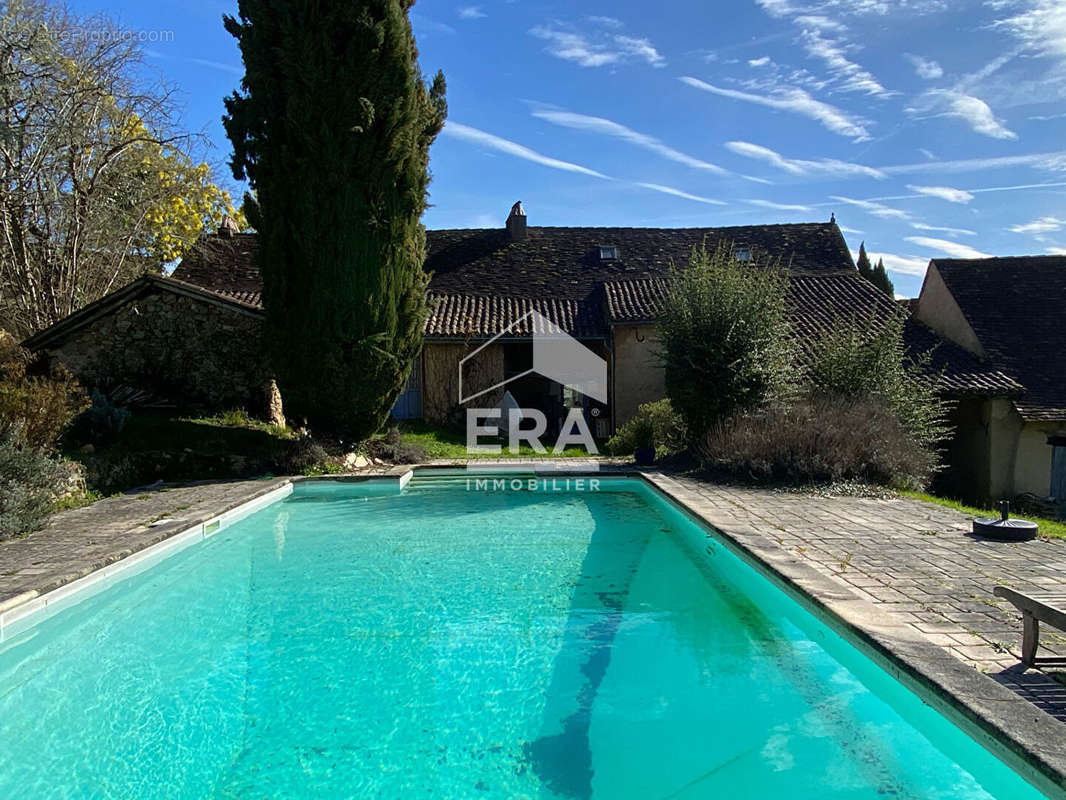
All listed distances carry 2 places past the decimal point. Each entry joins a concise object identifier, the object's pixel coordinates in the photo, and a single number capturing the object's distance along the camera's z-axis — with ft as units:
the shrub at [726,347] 37.76
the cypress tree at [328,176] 37.27
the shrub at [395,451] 43.91
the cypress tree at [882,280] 101.20
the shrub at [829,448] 32.30
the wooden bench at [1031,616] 11.01
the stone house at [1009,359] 45.24
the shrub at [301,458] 38.37
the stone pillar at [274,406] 44.80
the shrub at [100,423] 35.60
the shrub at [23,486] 22.71
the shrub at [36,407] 27.43
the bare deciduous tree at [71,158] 44.68
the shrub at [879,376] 36.86
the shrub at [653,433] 44.45
